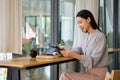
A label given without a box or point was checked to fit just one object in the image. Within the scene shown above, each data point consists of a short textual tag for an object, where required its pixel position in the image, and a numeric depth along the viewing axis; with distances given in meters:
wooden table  2.20
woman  2.63
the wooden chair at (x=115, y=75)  2.22
